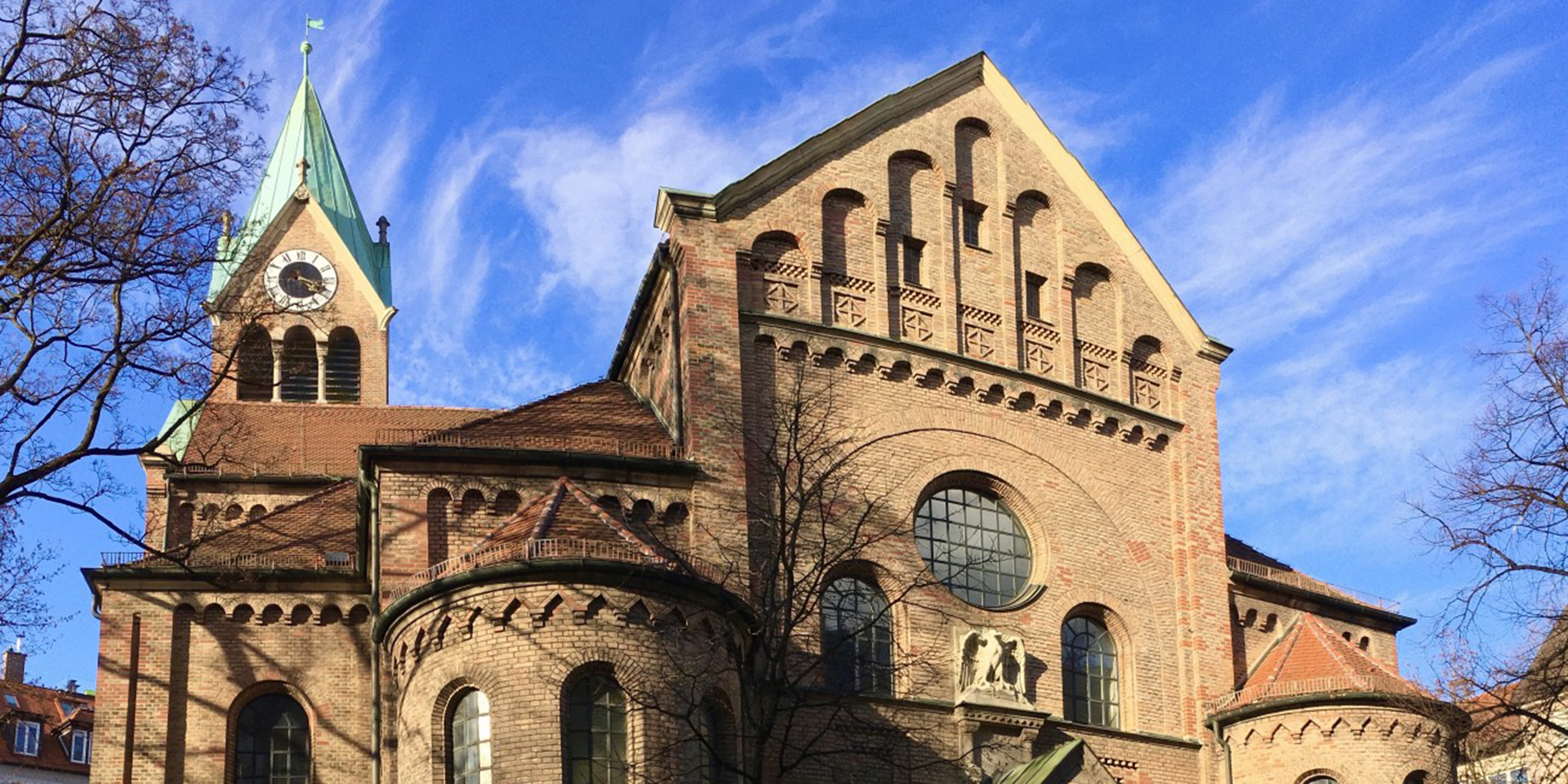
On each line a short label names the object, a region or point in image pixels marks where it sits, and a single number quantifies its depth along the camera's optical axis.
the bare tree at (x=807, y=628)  28.03
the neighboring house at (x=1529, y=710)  23.52
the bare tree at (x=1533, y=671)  23.59
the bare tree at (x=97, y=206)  23.89
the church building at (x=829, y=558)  28.41
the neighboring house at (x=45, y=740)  65.00
